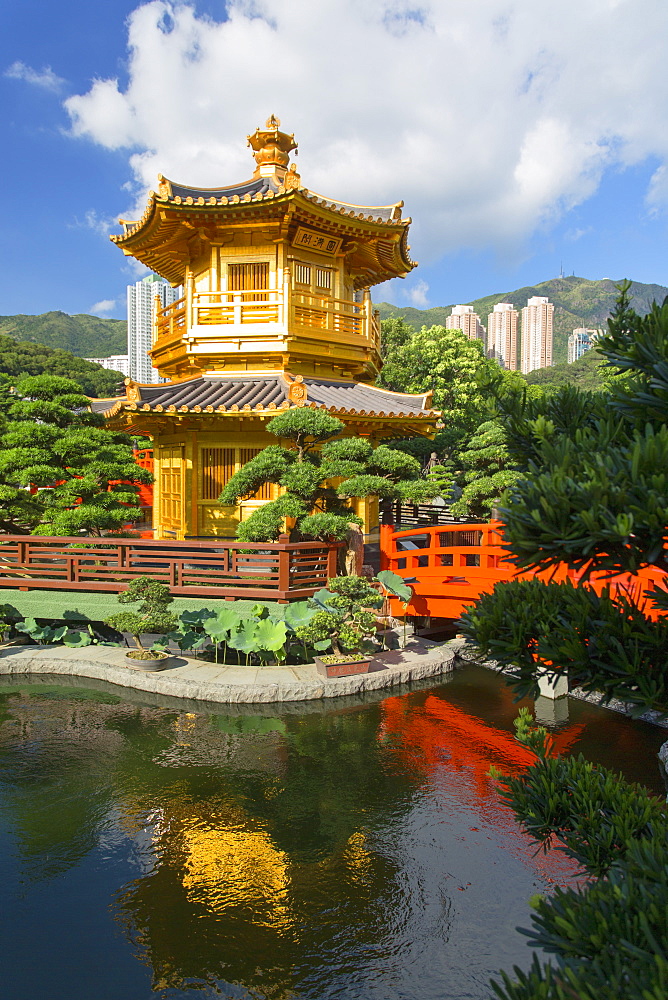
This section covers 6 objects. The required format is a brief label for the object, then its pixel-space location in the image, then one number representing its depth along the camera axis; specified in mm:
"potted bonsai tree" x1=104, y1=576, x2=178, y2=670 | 10141
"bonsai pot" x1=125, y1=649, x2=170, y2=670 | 10039
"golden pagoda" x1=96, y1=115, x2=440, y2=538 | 13383
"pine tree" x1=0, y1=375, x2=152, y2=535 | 12117
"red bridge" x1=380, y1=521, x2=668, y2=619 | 10395
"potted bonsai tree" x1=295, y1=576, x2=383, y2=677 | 9742
